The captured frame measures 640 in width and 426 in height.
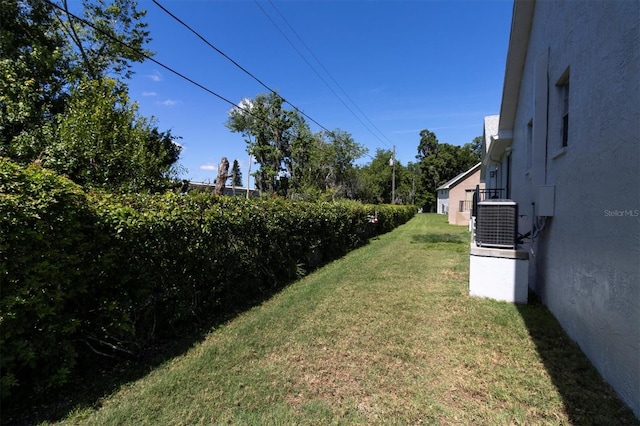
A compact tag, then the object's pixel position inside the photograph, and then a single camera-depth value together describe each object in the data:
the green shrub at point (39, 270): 2.40
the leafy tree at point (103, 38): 15.59
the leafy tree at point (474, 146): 68.06
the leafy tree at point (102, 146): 7.92
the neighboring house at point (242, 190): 40.47
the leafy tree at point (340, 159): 44.01
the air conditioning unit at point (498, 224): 5.59
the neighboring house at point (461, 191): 28.91
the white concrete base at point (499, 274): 5.39
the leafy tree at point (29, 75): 8.42
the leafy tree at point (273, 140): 38.38
